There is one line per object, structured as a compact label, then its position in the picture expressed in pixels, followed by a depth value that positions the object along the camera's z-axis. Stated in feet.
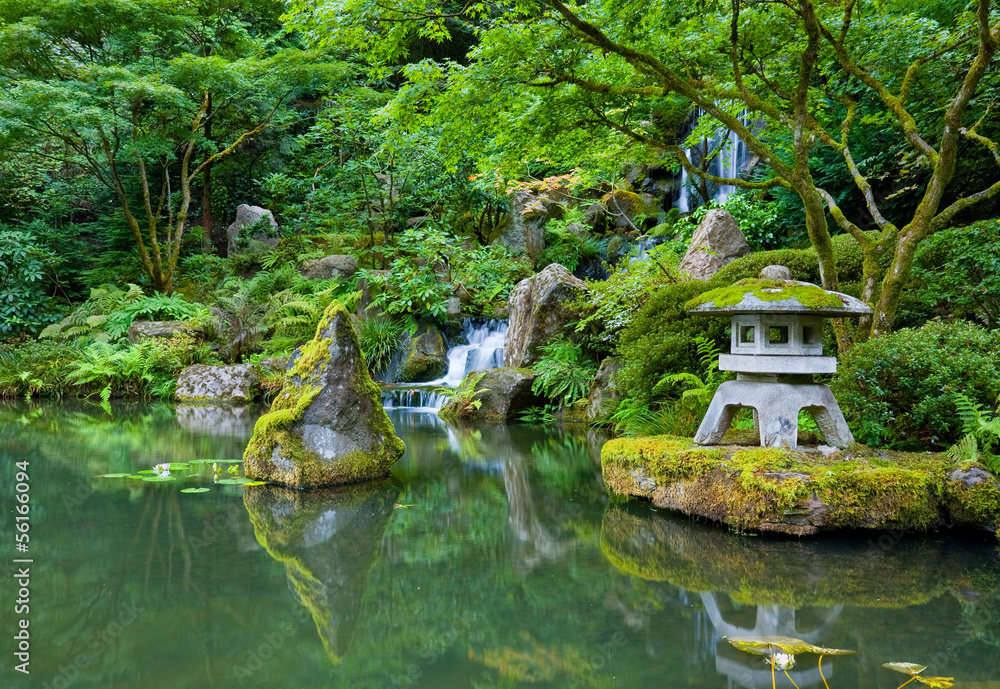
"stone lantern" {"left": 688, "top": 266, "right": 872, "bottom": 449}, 16.24
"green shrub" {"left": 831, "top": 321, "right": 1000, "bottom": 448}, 15.92
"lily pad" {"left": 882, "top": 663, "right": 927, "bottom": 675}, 8.70
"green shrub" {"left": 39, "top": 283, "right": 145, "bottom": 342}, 50.16
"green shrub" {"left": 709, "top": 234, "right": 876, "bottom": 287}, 25.75
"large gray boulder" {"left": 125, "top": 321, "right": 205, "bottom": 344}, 47.37
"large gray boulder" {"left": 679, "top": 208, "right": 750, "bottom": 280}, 33.24
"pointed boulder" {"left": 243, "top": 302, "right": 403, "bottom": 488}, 19.67
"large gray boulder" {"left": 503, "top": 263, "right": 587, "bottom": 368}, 36.86
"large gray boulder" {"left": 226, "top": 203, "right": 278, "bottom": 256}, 64.27
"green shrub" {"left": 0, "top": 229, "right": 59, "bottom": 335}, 53.11
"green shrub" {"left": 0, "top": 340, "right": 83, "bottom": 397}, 45.03
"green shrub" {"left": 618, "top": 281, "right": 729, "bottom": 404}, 25.32
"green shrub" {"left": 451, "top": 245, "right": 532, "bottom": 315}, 46.50
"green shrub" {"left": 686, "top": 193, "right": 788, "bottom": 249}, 37.32
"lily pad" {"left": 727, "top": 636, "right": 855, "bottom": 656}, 9.41
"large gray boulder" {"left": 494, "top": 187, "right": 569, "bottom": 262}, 54.70
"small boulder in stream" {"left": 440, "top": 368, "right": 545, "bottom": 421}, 35.40
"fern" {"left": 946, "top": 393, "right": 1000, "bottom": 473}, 14.48
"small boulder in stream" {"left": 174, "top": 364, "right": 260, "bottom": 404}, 42.83
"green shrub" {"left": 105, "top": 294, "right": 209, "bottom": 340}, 49.29
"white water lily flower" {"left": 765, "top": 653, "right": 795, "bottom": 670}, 9.05
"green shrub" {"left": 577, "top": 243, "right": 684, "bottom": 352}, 31.01
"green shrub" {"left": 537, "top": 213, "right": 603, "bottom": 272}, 52.80
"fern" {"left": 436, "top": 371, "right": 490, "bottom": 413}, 35.81
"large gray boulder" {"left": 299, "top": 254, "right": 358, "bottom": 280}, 55.93
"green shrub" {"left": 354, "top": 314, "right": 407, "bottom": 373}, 45.42
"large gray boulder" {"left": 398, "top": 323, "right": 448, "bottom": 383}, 43.55
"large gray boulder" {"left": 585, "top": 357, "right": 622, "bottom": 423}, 31.76
